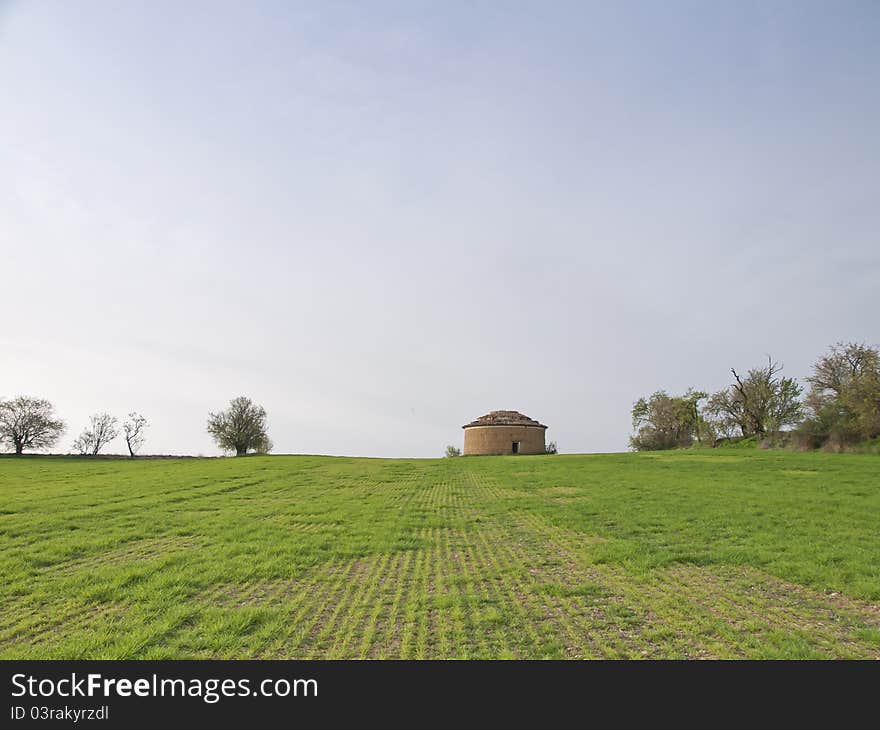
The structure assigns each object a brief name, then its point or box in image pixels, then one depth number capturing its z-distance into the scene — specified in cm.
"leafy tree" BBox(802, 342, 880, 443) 3803
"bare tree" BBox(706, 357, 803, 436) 5400
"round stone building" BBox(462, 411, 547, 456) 6247
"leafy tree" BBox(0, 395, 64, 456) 6562
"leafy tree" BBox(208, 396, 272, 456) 6856
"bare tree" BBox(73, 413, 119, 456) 8094
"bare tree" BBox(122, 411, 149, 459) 8425
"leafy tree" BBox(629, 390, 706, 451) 6756
